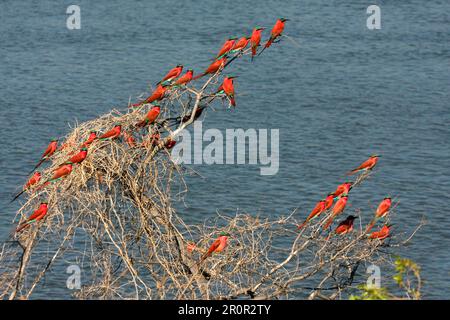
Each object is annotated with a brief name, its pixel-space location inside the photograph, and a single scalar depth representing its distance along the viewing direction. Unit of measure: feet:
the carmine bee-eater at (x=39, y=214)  48.11
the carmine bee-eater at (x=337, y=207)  53.31
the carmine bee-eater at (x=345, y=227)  53.67
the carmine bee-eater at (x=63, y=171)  48.06
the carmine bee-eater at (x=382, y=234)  51.85
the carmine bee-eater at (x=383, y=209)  57.26
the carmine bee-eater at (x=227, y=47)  58.65
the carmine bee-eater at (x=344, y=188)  54.08
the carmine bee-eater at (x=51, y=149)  52.85
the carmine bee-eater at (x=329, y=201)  54.19
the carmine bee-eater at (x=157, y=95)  52.11
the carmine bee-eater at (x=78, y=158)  48.06
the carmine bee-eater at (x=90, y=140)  48.98
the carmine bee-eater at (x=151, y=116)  50.75
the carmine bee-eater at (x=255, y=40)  57.31
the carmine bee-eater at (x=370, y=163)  57.26
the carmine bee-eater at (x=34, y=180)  50.37
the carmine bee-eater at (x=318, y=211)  54.80
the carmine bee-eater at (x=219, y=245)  49.57
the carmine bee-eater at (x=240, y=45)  58.59
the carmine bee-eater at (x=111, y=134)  49.75
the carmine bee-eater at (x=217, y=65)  54.80
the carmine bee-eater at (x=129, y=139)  51.08
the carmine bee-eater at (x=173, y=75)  57.36
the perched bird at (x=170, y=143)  51.80
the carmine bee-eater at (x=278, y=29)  60.01
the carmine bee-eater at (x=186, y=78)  55.31
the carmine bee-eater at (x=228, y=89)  54.05
